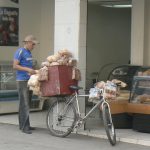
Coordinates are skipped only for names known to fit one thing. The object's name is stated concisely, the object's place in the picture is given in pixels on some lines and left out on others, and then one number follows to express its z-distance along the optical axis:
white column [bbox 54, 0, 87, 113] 13.96
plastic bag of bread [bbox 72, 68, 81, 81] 13.00
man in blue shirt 13.44
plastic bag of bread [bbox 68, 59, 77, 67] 13.14
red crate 12.76
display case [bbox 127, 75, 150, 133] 13.17
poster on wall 18.30
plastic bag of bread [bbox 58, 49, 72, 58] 13.30
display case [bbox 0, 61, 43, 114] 16.93
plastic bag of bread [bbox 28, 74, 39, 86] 12.90
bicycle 12.30
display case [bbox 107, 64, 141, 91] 16.54
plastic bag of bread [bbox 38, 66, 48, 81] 12.83
